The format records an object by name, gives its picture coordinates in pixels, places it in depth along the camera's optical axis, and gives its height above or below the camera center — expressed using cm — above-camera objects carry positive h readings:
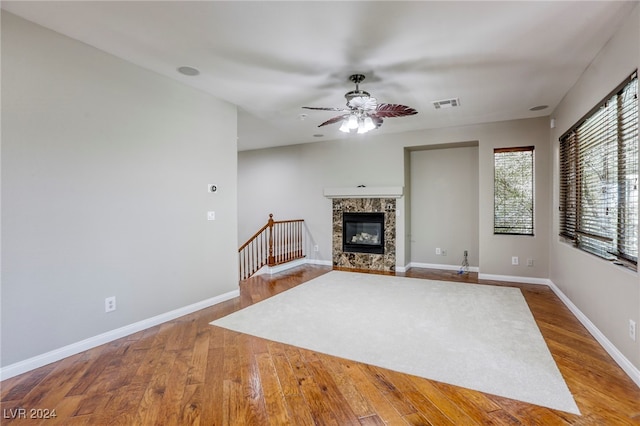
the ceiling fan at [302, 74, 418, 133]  299 +98
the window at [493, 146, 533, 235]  498 +29
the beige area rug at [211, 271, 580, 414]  222 -118
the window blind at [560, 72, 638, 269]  234 +27
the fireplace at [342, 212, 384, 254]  611 -46
